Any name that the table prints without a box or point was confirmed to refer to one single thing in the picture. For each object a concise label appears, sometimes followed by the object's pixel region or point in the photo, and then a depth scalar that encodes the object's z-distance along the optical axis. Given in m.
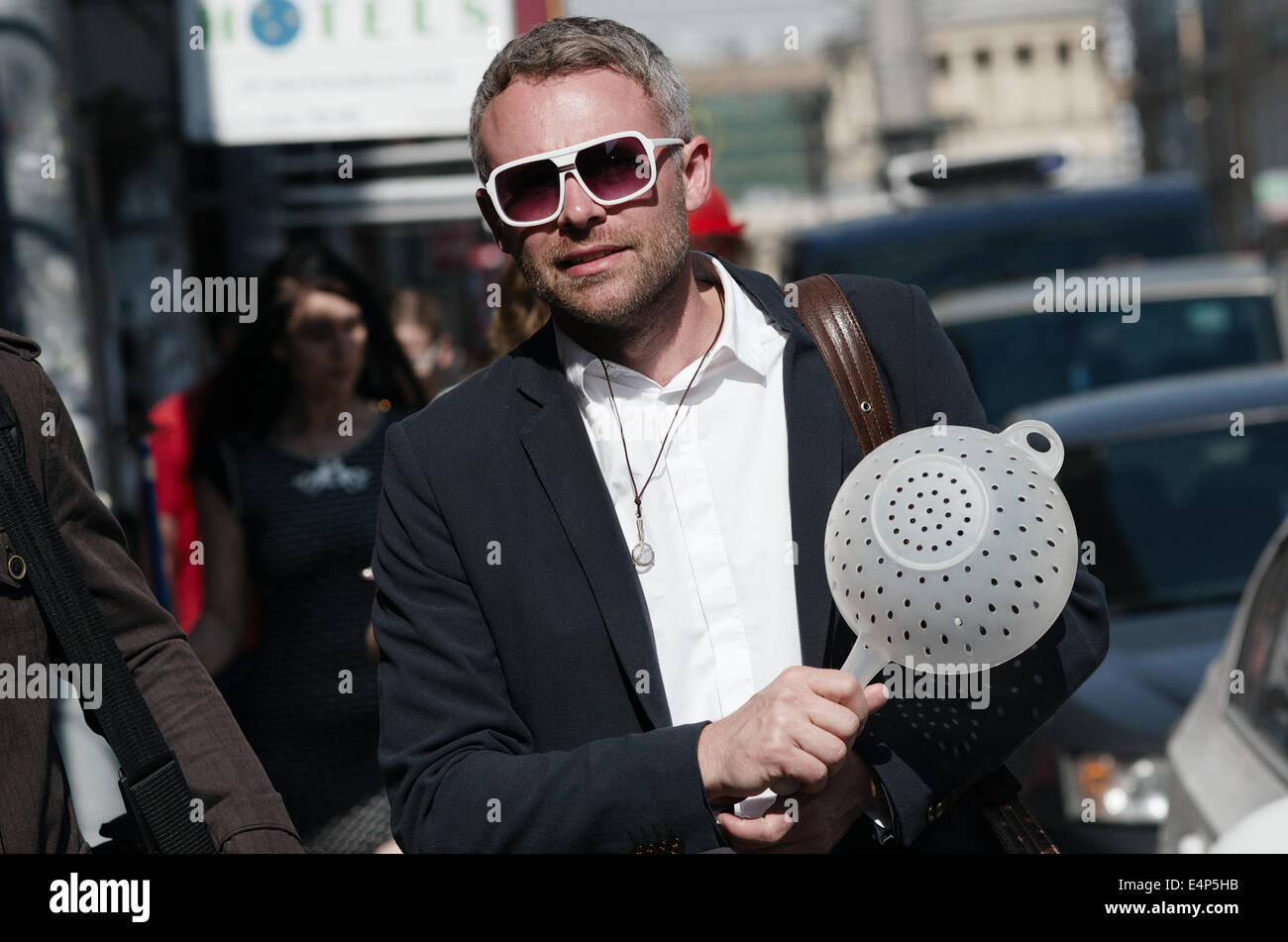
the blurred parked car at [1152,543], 4.33
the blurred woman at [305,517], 4.01
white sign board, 5.14
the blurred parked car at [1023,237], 9.34
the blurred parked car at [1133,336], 7.66
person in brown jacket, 1.98
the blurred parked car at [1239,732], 3.28
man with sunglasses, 1.91
